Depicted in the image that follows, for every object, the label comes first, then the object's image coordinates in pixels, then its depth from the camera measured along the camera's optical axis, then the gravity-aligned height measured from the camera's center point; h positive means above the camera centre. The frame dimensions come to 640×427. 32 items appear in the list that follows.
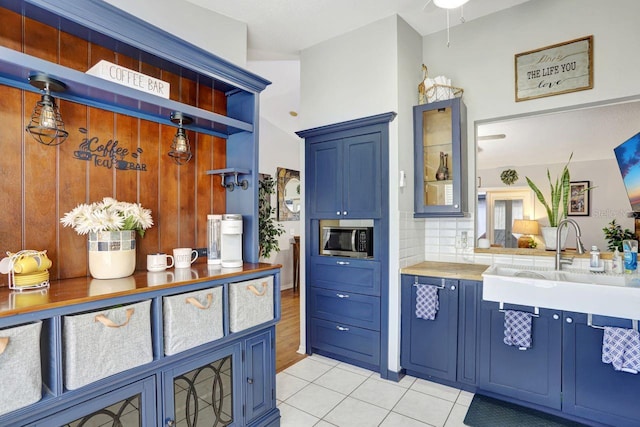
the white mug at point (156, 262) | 1.85 -0.27
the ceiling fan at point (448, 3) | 2.20 +1.37
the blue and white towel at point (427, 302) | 2.64 -0.71
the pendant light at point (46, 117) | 1.42 +0.41
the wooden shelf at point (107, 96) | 1.31 +0.56
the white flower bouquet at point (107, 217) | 1.58 -0.02
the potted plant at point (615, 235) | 2.43 -0.17
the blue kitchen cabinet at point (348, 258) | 2.85 -0.28
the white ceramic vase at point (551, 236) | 2.65 -0.20
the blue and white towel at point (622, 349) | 1.91 -0.79
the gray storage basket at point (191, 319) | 1.56 -0.52
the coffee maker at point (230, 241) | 2.07 -0.18
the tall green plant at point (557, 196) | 2.64 +0.12
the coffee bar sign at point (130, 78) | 1.55 +0.64
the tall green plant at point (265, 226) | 4.65 -0.19
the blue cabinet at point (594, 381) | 2.00 -1.03
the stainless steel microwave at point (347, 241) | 2.99 -0.27
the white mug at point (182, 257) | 1.96 -0.26
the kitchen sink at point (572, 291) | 1.90 -0.49
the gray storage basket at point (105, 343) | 1.24 -0.51
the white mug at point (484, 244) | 3.01 -0.29
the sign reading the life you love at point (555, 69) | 2.54 +1.11
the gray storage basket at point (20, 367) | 1.08 -0.51
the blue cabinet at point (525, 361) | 2.21 -1.02
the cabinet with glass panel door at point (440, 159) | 2.83 +0.46
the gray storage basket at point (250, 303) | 1.86 -0.52
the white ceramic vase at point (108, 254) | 1.62 -0.20
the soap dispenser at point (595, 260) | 2.45 -0.35
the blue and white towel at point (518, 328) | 2.26 -0.79
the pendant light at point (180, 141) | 1.93 +0.41
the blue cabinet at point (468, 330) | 2.49 -0.88
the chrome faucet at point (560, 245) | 2.48 -0.25
